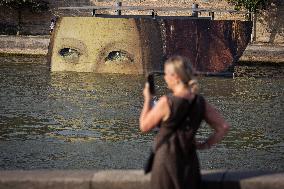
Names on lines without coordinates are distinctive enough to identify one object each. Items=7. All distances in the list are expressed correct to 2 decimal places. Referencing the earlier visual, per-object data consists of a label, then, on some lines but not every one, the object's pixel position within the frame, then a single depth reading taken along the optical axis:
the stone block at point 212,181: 11.03
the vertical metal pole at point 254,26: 71.91
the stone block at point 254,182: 10.99
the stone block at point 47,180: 11.19
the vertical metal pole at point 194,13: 52.34
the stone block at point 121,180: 11.05
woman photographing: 9.64
